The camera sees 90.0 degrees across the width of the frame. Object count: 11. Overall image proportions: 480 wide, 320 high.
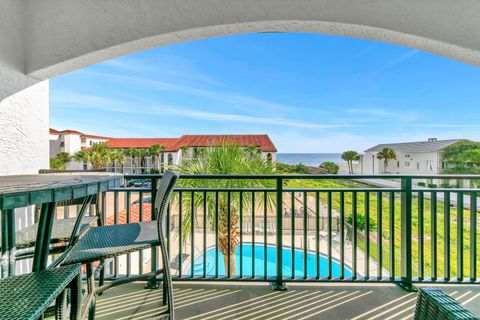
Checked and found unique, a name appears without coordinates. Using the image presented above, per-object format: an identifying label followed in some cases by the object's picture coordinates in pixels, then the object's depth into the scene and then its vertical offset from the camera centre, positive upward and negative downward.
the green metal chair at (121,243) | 1.19 -0.45
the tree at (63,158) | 24.91 +0.35
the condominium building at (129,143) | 21.82 +1.94
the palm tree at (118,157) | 28.38 +0.46
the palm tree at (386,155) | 20.08 +0.32
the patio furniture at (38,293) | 0.68 -0.41
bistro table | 0.80 -0.13
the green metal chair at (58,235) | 1.49 -0.48
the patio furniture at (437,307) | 0.72 -0.48
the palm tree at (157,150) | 27.57 +1.24
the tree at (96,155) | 26.73 +0.68
